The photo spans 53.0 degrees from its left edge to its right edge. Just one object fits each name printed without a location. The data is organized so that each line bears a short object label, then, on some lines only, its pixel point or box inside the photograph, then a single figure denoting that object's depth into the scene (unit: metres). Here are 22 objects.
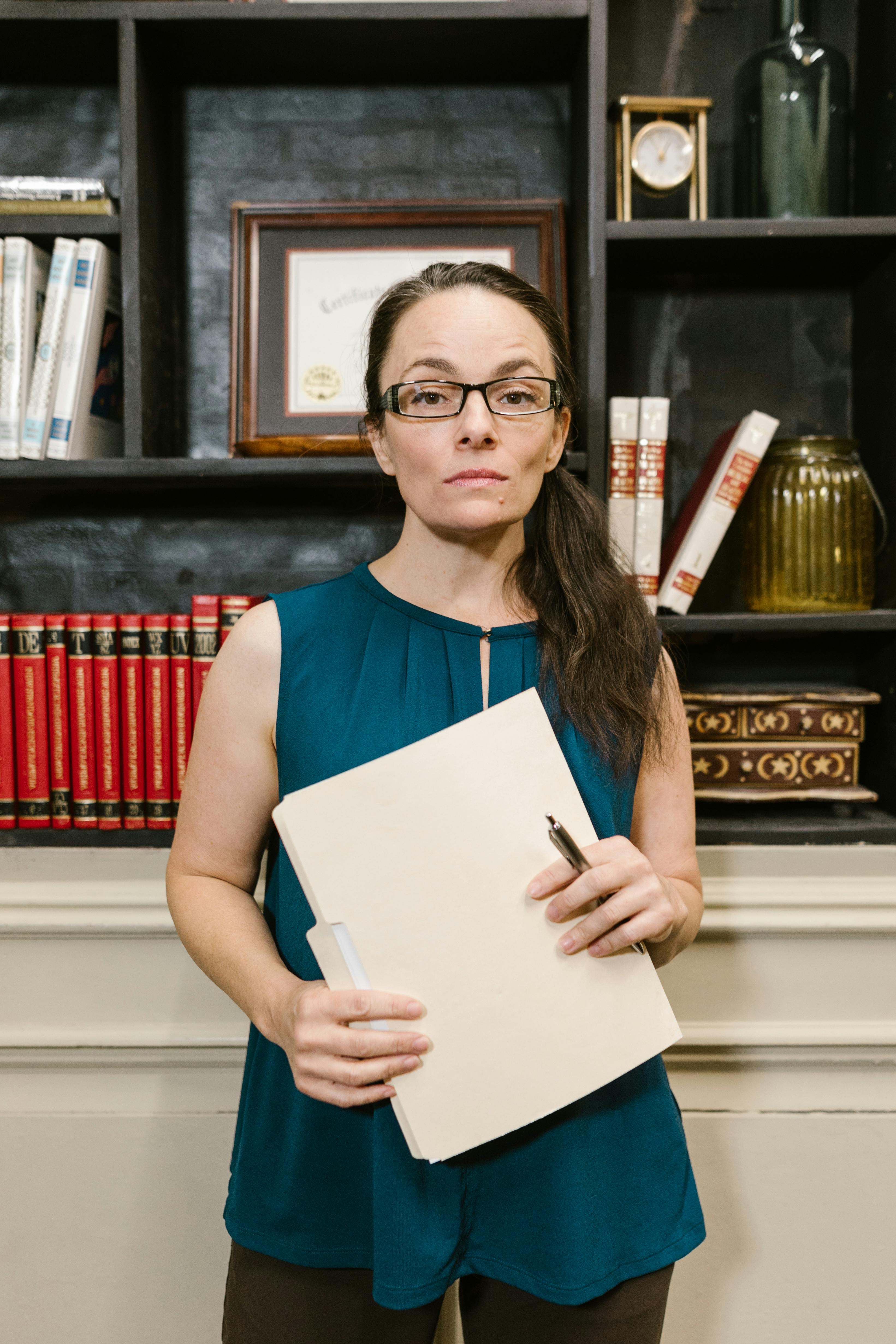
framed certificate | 1.37
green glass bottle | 1.31
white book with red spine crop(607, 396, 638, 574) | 1.27
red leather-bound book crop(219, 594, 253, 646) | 1.28
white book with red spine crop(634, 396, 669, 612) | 1.27
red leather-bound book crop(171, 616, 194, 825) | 1.28
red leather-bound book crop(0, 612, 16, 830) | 1.27
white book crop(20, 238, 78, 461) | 1.25
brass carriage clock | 1.32
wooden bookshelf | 1.31
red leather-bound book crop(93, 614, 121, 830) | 1.28
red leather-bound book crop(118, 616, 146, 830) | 1.28
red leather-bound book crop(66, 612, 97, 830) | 1.28
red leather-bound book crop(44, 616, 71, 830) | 1.28
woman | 0.83
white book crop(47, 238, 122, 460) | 1.25
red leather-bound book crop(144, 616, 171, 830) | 1.28
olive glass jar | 1.33
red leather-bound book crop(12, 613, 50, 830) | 1.27
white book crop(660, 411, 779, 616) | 1.29
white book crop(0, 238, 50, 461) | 1.23
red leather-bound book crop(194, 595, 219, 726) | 1.28
